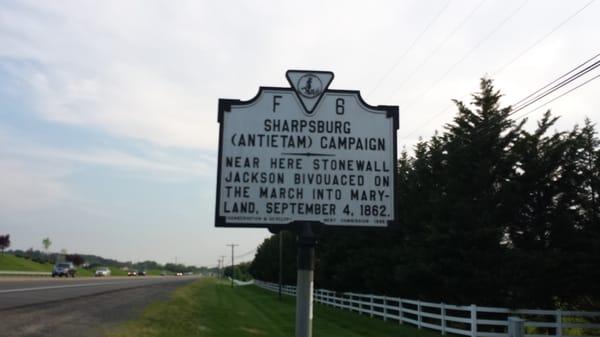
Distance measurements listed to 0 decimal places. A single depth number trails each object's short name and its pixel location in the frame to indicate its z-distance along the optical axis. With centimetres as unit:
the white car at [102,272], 9881
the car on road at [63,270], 6652
